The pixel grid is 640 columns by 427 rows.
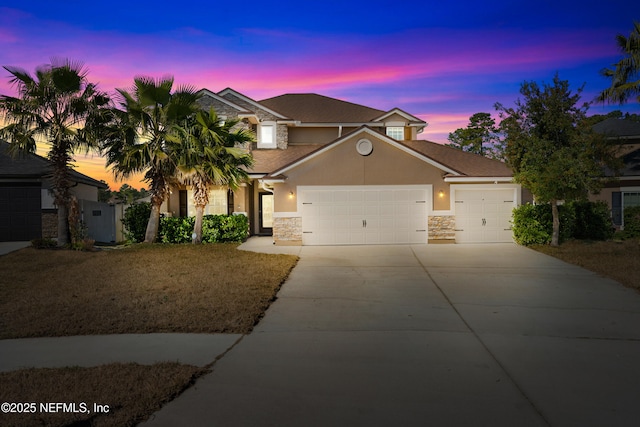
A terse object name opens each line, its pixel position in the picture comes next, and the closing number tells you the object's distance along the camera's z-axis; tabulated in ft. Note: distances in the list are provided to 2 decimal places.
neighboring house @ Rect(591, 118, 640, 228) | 72.69
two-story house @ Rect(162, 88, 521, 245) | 58.65
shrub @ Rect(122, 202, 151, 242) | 63.57
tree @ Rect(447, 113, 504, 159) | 120.67
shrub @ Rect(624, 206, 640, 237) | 60.18
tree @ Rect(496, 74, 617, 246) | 52.31
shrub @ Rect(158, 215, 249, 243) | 62.85
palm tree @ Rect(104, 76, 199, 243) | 57.26
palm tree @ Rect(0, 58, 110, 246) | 51.03
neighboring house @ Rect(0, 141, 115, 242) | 62.85
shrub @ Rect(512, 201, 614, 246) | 57.06
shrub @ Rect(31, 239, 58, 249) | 52.70
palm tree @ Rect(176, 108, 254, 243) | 58.44
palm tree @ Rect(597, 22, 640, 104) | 69.97
